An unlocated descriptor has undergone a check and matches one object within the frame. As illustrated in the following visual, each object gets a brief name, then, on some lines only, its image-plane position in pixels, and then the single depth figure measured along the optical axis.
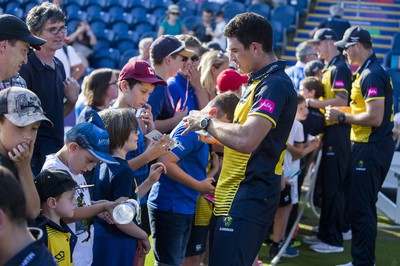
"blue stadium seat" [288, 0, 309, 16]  15.67
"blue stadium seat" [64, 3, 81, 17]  15.38
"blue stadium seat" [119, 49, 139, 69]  13.30
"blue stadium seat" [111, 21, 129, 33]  15.15
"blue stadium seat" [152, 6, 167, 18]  15.39
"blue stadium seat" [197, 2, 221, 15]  15.22
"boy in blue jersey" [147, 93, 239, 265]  4.69
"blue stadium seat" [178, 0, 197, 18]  15.38
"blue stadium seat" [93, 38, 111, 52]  14.28
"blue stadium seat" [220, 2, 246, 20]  14.70
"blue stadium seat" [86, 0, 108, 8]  15.84
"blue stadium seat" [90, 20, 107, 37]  14.99
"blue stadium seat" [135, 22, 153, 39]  15.01
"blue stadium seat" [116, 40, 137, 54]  14.63
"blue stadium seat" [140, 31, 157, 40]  13.59
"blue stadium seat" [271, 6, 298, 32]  14.82
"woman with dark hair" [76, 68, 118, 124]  5.20
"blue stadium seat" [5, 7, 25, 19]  14.77
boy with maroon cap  4.74
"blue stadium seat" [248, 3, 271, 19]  14.66
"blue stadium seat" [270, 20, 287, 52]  14.34
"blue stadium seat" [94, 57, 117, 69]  13.82
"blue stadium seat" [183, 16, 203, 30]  14.32
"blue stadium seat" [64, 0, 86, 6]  15.72
